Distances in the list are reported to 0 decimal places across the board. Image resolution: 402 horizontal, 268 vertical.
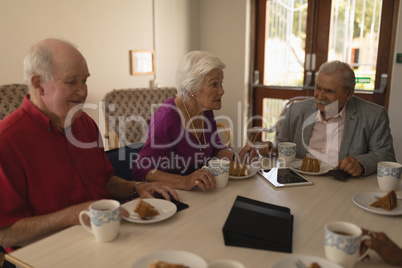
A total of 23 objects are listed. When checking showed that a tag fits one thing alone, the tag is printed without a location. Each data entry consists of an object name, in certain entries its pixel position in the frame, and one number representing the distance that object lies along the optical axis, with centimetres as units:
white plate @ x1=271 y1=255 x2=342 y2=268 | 90
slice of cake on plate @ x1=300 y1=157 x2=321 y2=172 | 168
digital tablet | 154
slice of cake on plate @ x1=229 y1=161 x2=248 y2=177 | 161
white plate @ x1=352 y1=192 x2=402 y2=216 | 122
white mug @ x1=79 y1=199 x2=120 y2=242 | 102
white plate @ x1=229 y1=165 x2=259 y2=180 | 158
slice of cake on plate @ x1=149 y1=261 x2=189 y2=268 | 86
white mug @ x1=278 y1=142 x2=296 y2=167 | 178
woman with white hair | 173
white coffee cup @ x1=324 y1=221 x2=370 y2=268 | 88
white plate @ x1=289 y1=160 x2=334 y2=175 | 166
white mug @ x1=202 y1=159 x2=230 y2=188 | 147
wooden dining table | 97
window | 364
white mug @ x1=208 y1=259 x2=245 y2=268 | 84
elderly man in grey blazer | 202
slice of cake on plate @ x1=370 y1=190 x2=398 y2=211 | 125
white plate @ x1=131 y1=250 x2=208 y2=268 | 91
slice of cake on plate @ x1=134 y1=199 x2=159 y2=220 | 117
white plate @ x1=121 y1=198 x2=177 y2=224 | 116
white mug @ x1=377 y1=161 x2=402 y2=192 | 143
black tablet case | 102
